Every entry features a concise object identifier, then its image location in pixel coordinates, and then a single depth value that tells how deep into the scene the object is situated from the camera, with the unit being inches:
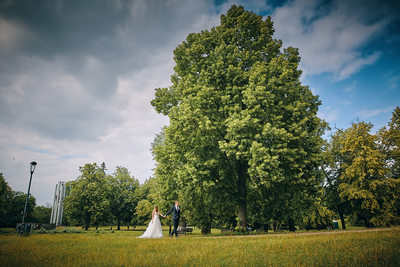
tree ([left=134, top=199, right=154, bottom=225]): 1572.3
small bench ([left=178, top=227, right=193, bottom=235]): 1155.6
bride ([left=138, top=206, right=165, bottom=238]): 595.5
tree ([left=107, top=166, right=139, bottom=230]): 2028.8
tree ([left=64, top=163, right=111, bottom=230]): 1596.9
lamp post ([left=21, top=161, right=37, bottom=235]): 757.8
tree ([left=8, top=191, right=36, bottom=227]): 2334.2
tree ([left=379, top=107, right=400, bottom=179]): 1142.3
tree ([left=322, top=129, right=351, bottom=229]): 1301.7
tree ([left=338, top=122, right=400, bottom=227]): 1085.1
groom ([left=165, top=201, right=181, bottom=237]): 582.6
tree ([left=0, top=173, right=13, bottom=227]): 1963.6
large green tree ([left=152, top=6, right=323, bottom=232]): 590.2
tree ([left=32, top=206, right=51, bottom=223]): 2898.9
